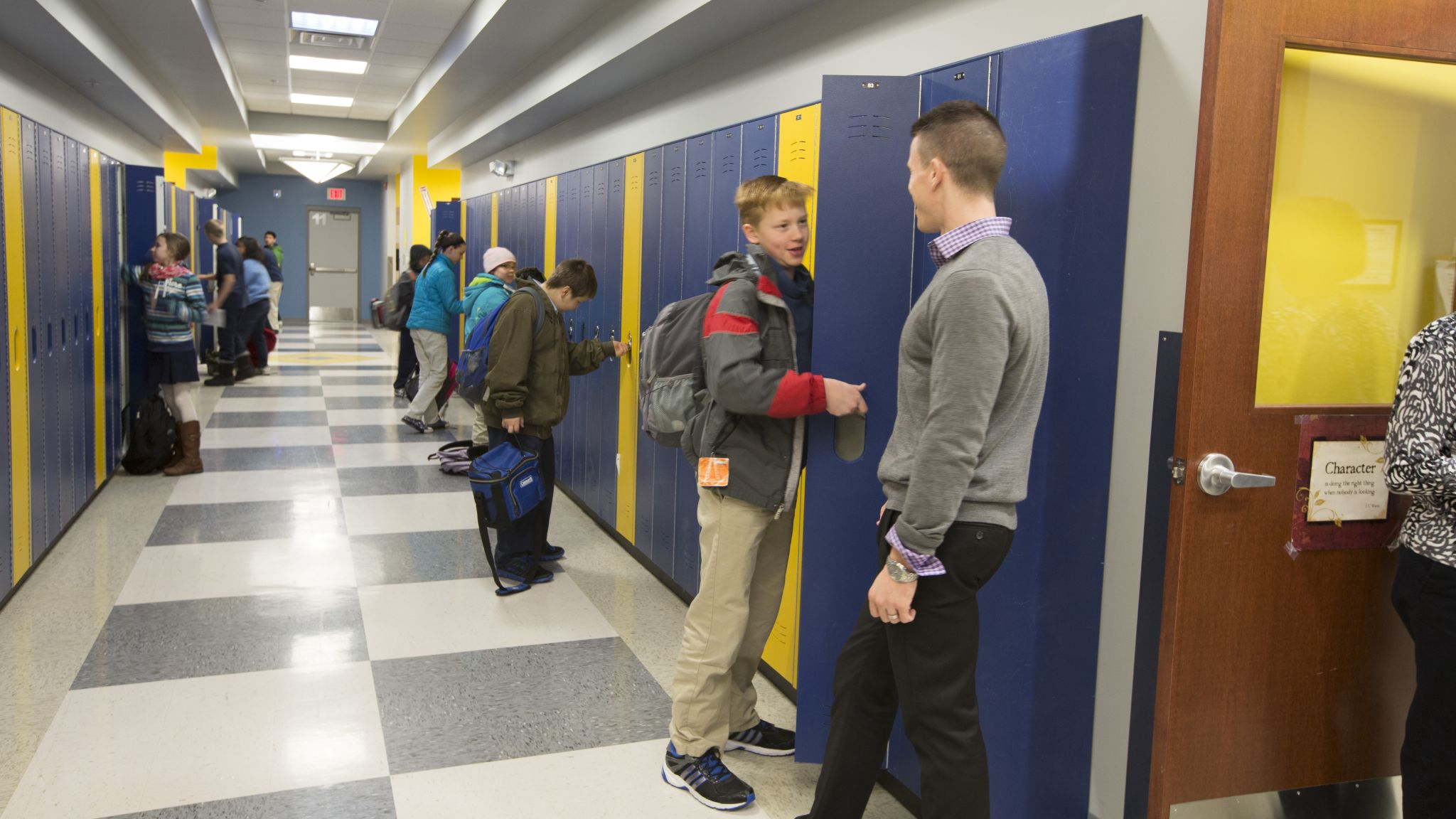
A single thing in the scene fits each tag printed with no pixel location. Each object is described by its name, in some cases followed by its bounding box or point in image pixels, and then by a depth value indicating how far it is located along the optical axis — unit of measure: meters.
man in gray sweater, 1.62
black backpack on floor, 5.91
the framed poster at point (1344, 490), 1.92
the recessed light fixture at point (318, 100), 12.00
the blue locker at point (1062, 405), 2.04
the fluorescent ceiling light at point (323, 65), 9.63
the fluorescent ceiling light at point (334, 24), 7.93
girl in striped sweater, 5.81
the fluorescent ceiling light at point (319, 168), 13.97
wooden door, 1.79
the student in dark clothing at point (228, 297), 9.57
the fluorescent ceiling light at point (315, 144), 14.54
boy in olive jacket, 3.89
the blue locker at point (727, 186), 3.46
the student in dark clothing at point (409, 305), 8.20
